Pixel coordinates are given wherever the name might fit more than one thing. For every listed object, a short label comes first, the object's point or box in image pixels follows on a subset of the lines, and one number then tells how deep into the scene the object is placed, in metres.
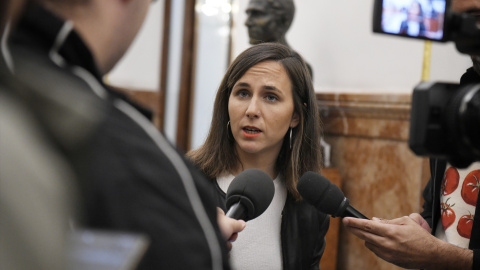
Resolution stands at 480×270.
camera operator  2.09
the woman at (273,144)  2.29
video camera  1.66
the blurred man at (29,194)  0.99
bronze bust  3.37
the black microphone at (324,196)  2.10
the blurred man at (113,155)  1.14
